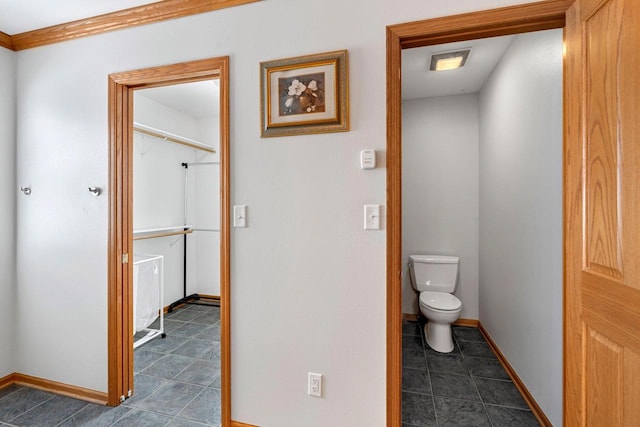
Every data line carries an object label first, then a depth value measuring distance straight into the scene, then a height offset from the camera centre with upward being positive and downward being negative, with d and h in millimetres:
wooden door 884 -11
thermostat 1396 +254
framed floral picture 1440 +603
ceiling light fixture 2289 +1243
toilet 2472 -798
